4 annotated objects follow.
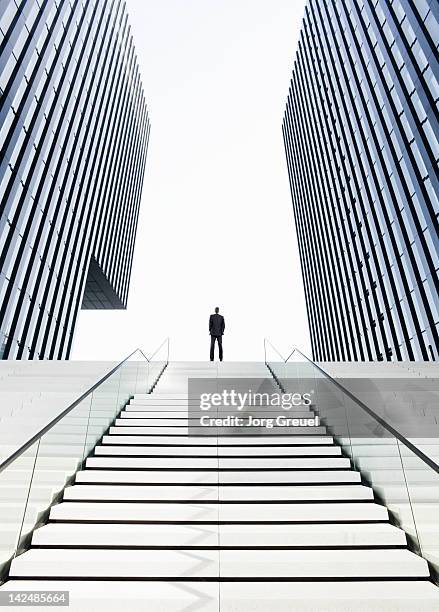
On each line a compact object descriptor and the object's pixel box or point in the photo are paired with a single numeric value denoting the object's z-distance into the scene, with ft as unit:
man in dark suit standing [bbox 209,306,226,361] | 38.83
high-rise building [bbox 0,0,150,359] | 53.52
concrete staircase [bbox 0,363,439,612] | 9.74
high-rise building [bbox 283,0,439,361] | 58.80
